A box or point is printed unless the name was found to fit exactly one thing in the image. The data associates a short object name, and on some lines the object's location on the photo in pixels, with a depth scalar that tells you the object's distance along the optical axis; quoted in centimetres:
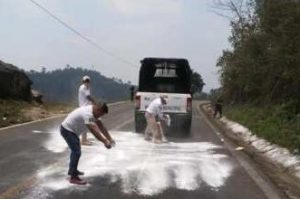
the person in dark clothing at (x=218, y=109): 2797
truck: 1736
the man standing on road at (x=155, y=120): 1472
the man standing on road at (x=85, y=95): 1330
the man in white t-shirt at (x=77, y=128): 825
